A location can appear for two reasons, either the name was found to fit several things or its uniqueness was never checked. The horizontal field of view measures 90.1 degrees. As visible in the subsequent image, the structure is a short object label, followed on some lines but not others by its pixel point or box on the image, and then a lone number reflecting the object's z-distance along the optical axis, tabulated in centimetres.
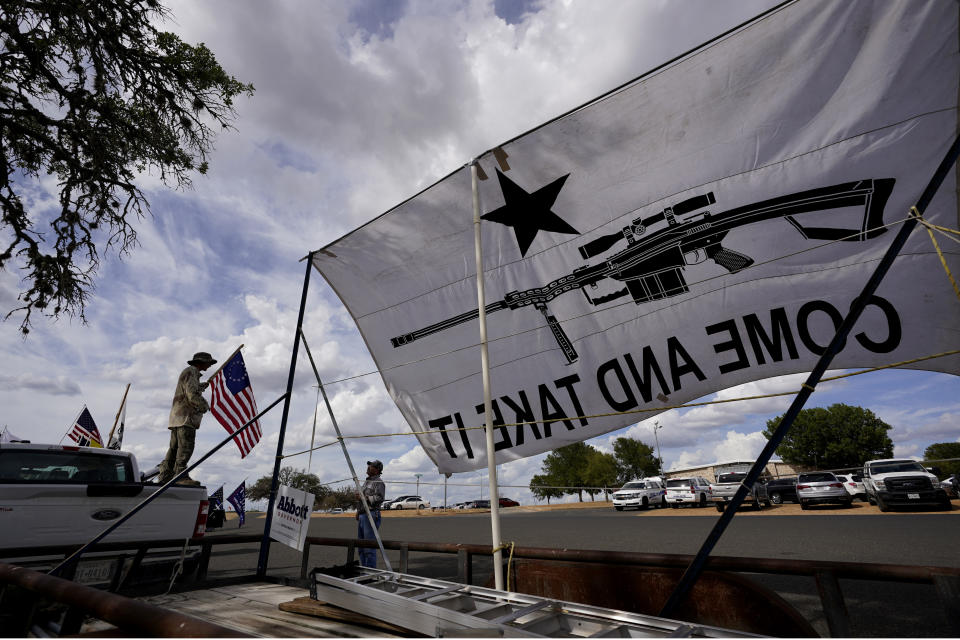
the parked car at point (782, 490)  2486
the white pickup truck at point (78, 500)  397
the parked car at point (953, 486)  2764
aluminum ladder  212
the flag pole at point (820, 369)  220
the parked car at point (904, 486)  1591
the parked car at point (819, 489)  1911
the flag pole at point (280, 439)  469
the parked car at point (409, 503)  4552
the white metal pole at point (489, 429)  290
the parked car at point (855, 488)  2609
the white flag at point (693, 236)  263
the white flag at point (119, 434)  1199
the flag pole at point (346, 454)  378
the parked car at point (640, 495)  2492
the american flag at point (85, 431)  1262
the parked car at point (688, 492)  2442
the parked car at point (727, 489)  2098
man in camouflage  621
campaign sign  421
